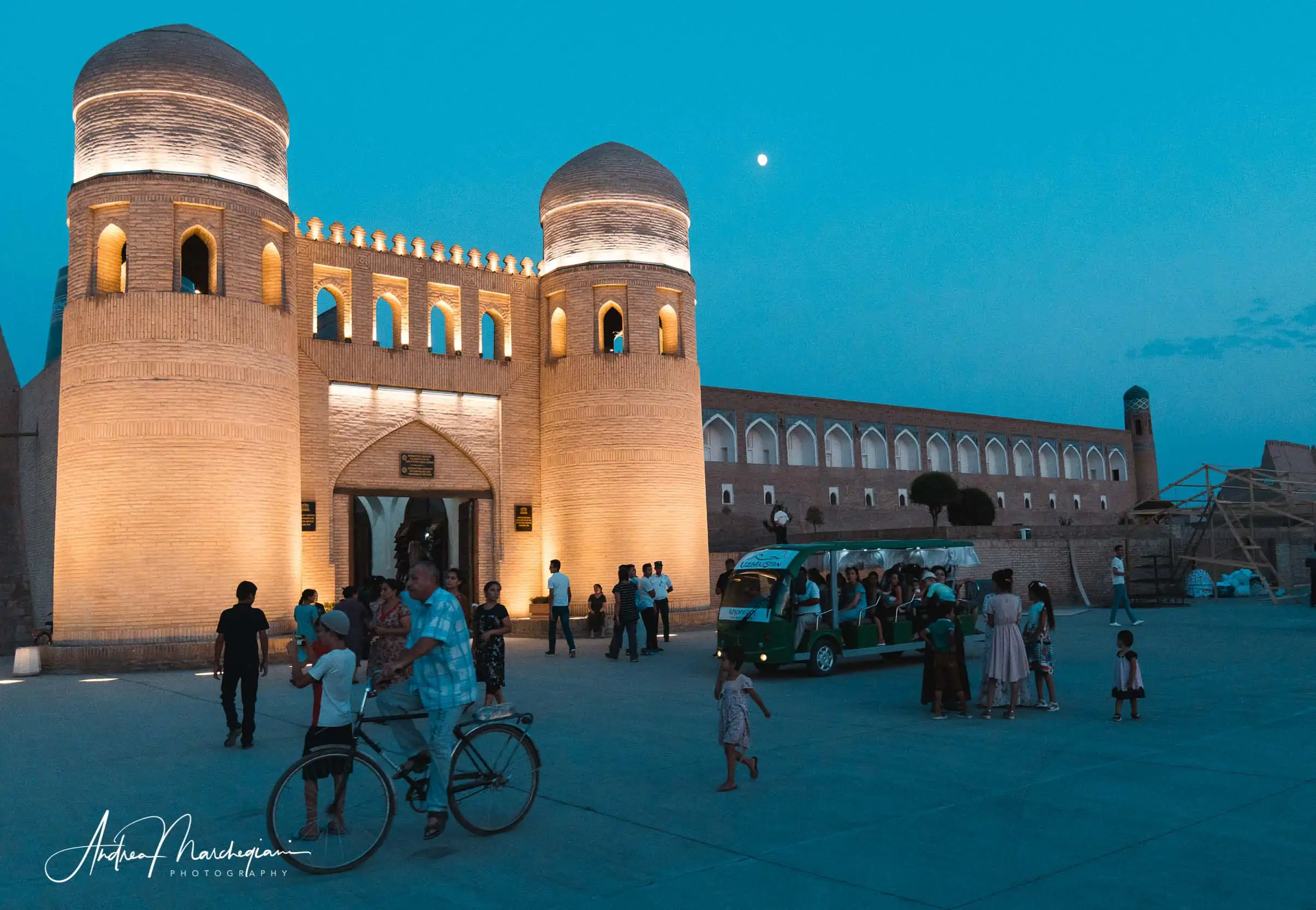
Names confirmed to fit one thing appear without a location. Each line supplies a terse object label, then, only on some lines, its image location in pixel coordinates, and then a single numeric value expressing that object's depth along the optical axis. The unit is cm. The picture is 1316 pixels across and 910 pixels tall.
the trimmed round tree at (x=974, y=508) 3928
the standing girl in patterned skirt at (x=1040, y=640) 925
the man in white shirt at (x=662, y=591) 1639
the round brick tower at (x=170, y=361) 1505
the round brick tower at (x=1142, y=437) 5978
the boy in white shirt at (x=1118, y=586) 1816
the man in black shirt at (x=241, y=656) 827
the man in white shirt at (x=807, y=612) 1227
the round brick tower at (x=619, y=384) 2014
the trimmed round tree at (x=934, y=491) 3747
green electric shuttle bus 1220
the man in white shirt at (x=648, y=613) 1546
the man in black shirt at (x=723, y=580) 1373
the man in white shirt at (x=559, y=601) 1527
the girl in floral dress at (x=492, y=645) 923
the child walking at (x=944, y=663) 903
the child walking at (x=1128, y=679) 834
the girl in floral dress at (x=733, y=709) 648
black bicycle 487
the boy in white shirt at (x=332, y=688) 530
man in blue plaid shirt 526
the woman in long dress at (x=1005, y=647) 888
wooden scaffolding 2541
